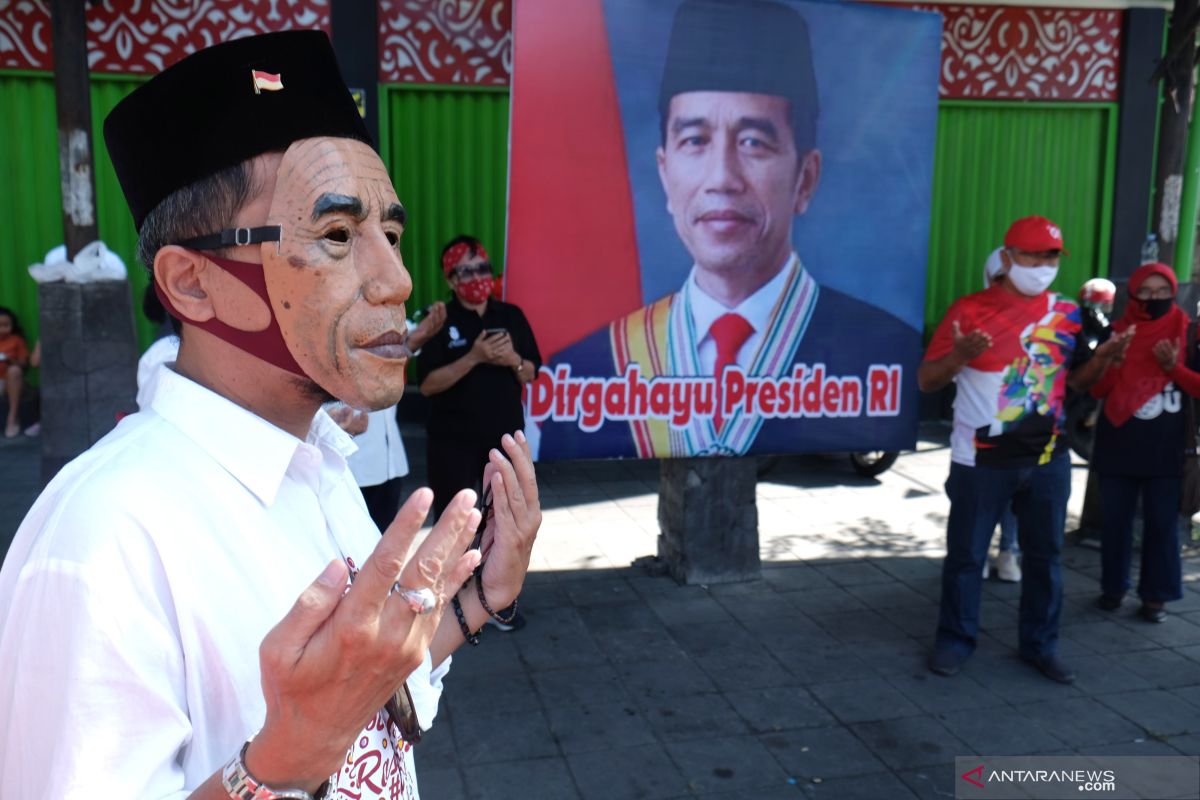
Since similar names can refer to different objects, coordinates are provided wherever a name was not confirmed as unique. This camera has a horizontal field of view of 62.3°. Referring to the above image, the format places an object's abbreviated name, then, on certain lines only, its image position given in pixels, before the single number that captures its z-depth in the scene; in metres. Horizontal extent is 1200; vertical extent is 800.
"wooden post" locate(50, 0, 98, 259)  5.79
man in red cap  4.57
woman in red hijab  5.29
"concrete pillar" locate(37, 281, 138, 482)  6.11
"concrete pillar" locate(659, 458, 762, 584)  5.79
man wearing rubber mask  1.07
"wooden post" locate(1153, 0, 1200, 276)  6.44
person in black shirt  4.93
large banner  5.02
